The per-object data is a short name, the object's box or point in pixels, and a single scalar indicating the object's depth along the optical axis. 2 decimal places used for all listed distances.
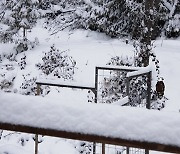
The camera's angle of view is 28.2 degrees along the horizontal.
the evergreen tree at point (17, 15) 11.89
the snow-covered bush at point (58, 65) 9.80
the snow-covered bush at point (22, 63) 10.53
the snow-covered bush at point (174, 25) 12.35
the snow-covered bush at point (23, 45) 11.80
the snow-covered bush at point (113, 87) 7.85
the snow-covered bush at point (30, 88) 8.89
